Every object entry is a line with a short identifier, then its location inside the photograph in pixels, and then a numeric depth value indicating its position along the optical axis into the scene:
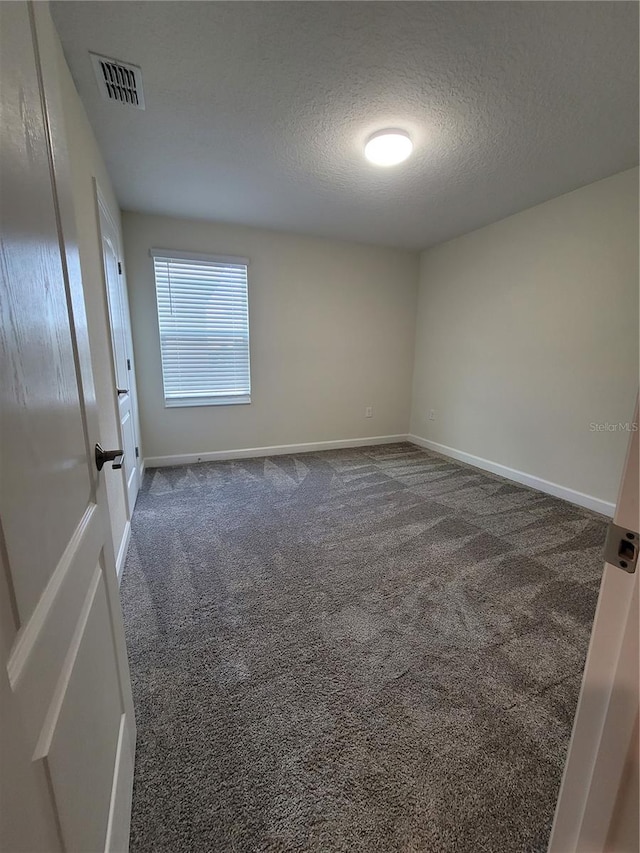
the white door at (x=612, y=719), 0.52
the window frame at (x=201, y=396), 3.38
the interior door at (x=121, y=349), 2.32
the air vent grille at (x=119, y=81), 1.59
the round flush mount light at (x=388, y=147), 2.03
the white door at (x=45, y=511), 0.42
